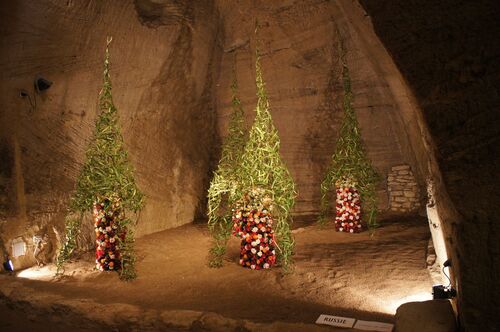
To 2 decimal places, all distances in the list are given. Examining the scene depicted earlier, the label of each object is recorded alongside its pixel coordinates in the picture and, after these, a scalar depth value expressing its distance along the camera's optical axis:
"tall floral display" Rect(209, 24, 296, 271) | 4.62
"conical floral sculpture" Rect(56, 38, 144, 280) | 4.65
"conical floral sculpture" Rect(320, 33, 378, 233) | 6.25
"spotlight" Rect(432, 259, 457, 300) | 2.97
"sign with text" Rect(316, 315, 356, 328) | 3.12
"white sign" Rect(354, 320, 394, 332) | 3.01
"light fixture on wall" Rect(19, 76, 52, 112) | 5.15
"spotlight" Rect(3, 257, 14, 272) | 4.94
